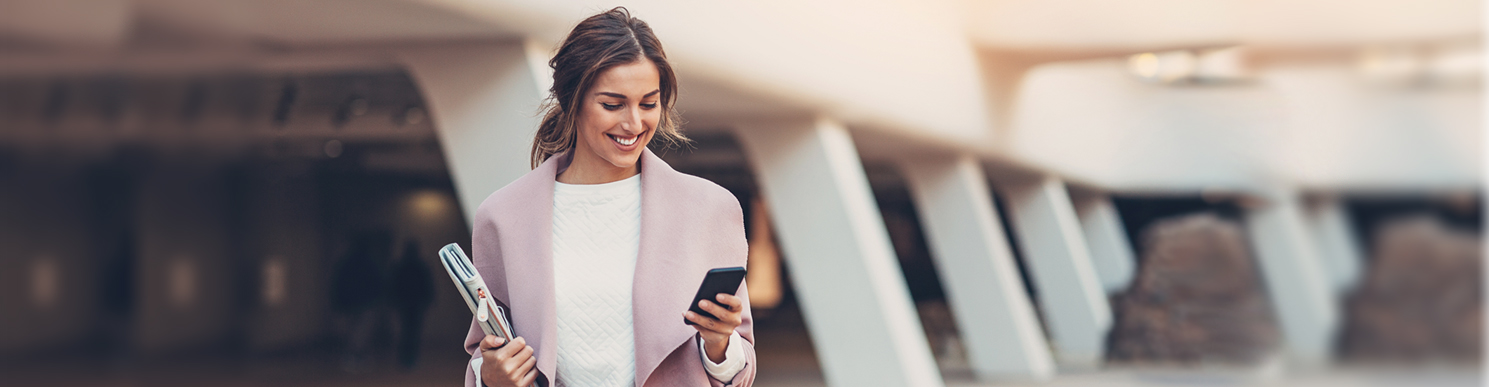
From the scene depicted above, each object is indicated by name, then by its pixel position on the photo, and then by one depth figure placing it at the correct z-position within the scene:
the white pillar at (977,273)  14.91
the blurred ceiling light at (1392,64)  14.62
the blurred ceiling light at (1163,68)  20.41
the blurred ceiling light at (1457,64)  13.41
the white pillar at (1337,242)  17.35
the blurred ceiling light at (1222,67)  20.45
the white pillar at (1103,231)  24.31
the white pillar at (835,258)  9.71
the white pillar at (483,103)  5.77
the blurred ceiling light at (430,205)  18.95
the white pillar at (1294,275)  18.20
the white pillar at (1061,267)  19.17
